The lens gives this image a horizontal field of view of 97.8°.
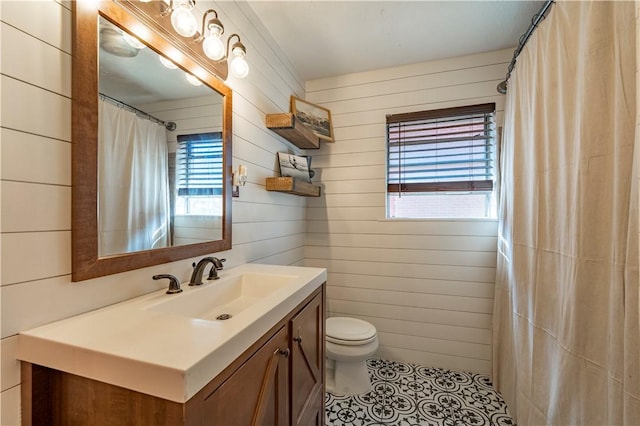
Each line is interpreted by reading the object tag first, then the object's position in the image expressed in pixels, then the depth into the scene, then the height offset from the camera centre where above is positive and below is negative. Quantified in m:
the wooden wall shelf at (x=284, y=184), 1.85 +0.17
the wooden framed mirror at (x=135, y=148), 0.81 +0.22
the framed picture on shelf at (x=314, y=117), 2.24 +0.77
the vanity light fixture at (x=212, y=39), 1.22 +0.75
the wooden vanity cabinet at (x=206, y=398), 0.59 -0.46
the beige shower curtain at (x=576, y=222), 0.92 -0.04
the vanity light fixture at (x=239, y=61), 1.39 +0.75
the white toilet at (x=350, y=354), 1.83 -0.96
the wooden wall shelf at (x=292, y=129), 1.84 +0.55
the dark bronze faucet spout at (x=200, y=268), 1.17 -0.26
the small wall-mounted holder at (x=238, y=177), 1.53 +0.17
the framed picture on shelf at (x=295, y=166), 2.08 +0.34
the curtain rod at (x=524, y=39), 1.36 +0.99
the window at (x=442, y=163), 2.18 +0.40
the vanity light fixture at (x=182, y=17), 1.06 +0.74
